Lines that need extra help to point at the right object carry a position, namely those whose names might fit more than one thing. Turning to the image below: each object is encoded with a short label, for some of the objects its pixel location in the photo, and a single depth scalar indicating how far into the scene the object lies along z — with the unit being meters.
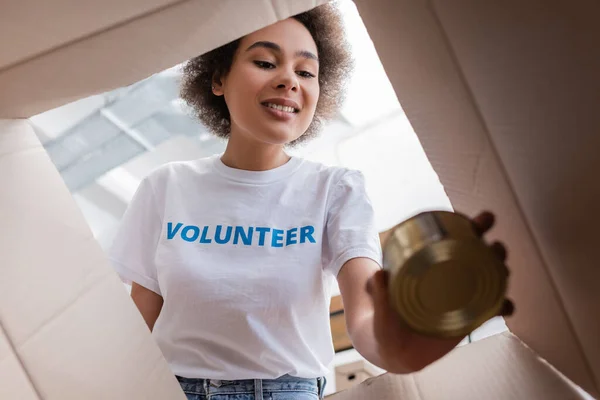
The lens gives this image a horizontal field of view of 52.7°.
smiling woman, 0.79
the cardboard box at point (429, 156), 0.46
